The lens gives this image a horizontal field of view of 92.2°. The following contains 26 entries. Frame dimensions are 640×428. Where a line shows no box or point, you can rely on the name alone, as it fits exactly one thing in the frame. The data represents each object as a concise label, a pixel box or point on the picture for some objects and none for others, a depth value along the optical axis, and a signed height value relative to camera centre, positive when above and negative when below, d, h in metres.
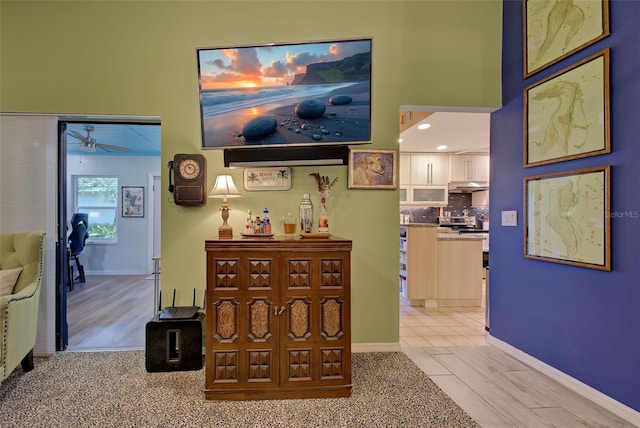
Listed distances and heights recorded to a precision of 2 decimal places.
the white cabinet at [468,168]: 5.74 +0.82
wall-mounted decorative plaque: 2.66 +0.29
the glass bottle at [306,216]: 2.30 -0.03
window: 5.98 +0.20
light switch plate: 2.63 -0.05
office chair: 4.85 -0.39
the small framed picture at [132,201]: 5.96 +0.22
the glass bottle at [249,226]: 2.32 -0.10
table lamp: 2.33 +0.17
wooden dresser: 1.93 -0.68
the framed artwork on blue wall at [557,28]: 1.97 +1.30
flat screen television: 2.27 +0.91
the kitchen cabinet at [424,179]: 5.66 +0.62
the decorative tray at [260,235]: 2.16 -0.16
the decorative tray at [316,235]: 2.11 -0.16
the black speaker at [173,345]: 2.28 -0.99
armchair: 1.94 -0.58
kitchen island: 3.96 -0.69
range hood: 5.68 +0.50
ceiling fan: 4.13 +1.00
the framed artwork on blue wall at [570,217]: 1.92 -0.04
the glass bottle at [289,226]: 2.33 -0.11
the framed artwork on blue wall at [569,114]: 1.93 +0.69
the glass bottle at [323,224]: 2.24 -0.09
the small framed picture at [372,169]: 2.67 +0.38
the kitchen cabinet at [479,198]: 5.89 +0.27
